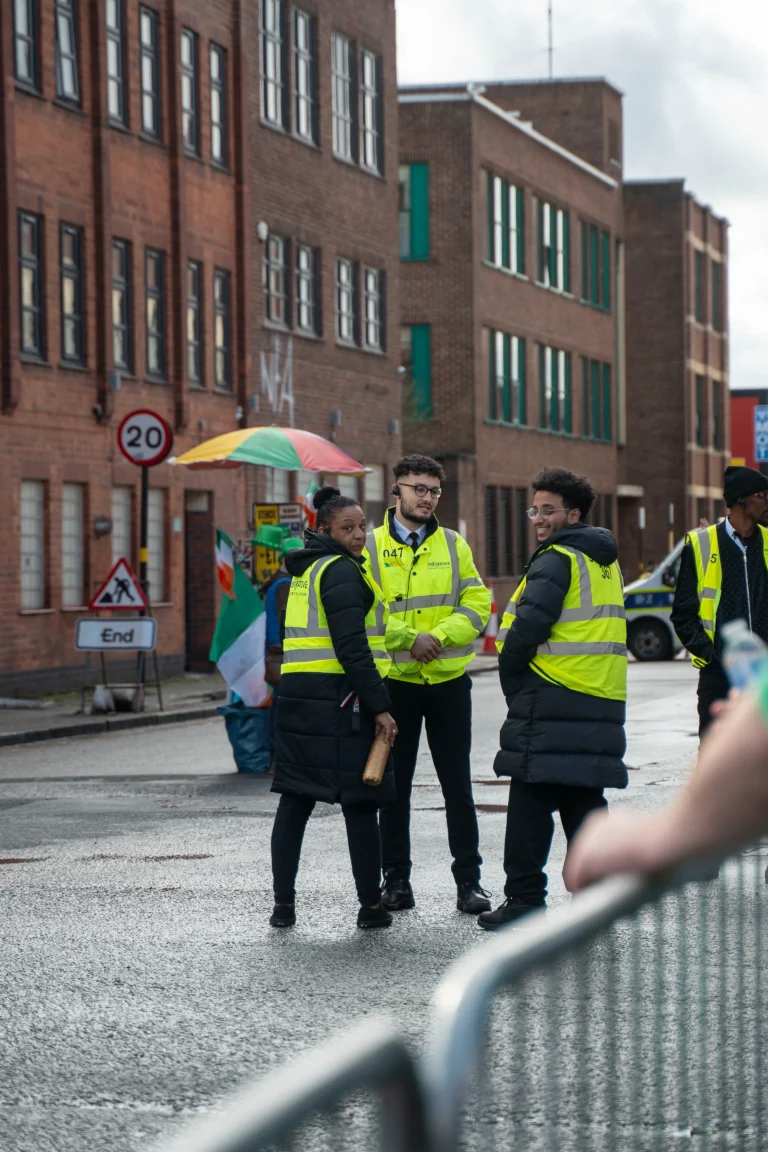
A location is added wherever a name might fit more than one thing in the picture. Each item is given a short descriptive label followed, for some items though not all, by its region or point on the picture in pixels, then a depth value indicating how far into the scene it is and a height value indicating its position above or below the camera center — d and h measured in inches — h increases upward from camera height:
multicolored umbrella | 845.2 +37.9
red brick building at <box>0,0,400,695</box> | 1035.9 +159.8
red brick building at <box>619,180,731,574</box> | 2581.2 +223.6
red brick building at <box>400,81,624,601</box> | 1836.9 +218.3
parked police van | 1305.4 -46.0
